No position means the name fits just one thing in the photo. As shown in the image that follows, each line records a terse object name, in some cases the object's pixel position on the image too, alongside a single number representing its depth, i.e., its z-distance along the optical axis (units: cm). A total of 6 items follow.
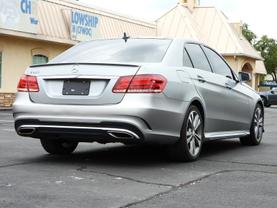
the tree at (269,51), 9300
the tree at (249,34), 8969
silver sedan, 662
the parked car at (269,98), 3788
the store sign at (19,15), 2230
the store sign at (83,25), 2672
